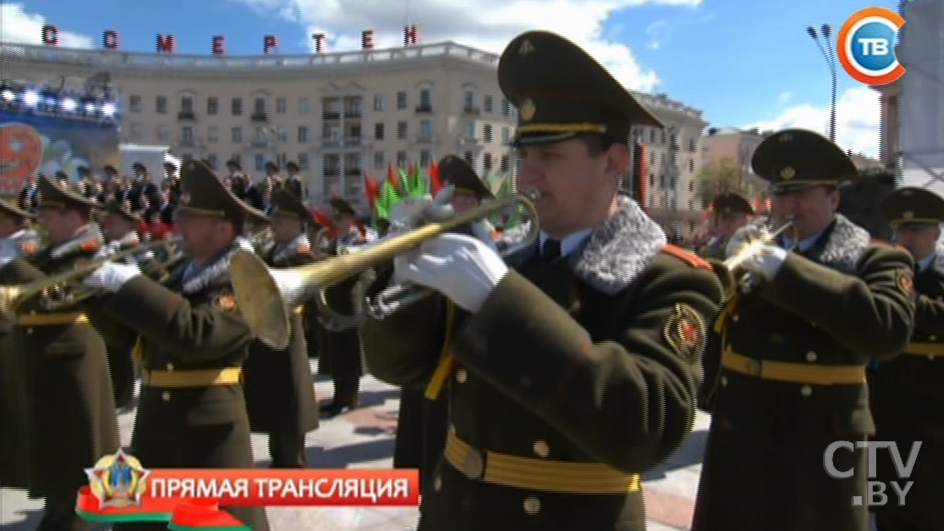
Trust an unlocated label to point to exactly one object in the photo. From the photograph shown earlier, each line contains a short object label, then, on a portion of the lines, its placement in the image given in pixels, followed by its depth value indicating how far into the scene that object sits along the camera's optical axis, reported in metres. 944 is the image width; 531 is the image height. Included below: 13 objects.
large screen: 25.89
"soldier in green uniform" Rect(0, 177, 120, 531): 5.05
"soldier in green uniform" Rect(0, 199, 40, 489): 5.81
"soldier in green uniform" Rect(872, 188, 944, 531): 5.04
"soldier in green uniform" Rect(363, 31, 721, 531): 1.83
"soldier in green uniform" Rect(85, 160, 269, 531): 3.77
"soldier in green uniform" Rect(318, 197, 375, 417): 8.80
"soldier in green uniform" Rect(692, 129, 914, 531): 3.68
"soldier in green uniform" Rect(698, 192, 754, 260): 8.64
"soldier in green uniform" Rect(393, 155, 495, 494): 4.67
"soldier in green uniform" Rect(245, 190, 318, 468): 6.19
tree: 74.50
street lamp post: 20.72
